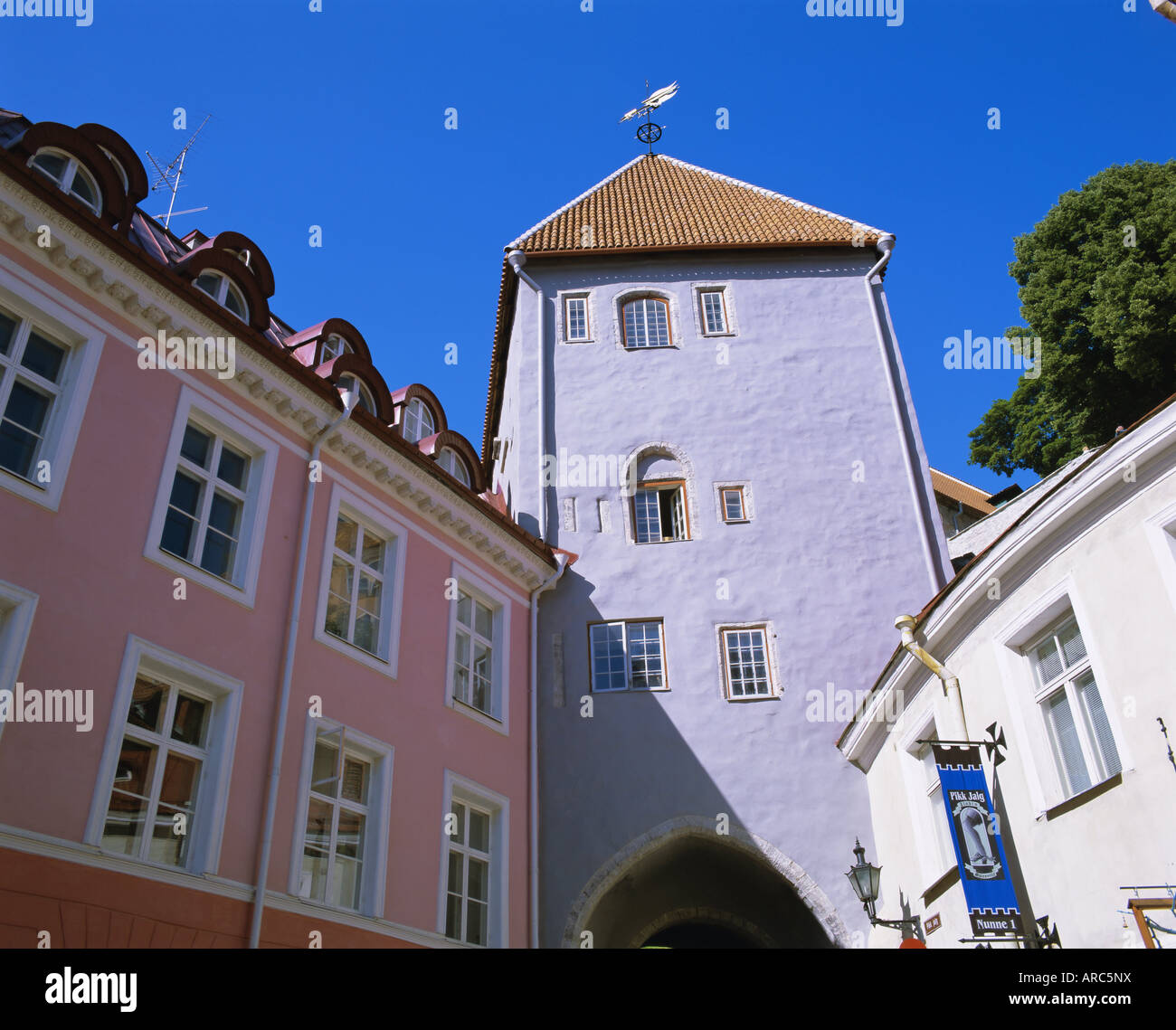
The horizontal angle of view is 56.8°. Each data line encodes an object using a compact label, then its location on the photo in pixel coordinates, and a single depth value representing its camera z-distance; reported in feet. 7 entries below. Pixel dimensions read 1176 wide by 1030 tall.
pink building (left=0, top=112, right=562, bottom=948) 29.84
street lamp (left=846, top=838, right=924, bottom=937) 44.39
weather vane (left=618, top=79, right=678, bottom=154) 86.43
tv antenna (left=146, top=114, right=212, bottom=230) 57.54
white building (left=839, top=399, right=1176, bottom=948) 28.89
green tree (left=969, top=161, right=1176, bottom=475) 81.15
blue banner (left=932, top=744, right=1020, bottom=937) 33.45
